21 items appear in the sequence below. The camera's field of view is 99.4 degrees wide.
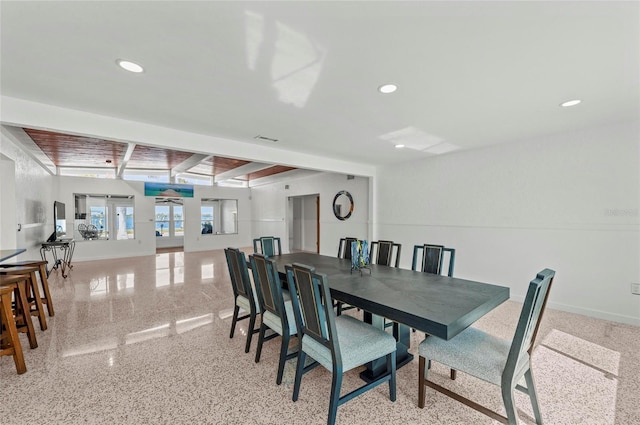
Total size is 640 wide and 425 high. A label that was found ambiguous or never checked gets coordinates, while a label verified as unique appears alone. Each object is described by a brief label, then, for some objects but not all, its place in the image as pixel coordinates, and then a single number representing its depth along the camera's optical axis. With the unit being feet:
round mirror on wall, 23.25
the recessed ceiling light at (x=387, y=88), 7.71
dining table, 5.35
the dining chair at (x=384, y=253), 11.74
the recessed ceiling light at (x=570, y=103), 8.86
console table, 18.97
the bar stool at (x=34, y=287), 9.93
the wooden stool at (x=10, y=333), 7.36
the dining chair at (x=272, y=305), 7.11
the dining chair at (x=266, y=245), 13.10
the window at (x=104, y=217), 26.99
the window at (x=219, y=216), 33.83
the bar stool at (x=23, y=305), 8.77
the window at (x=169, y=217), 32.99
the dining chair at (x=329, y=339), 5.57
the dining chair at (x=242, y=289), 8.73
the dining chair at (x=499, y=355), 4.89
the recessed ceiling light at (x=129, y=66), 6.51
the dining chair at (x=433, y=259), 9.91
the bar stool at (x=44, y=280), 11.18
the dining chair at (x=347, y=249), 13.09
